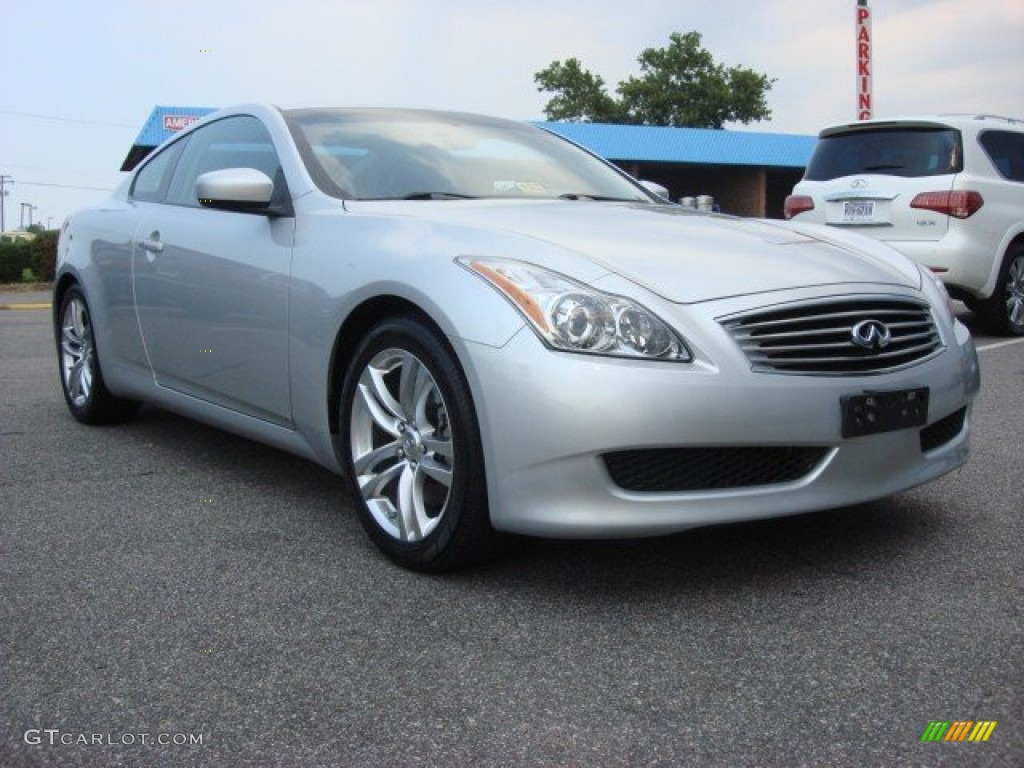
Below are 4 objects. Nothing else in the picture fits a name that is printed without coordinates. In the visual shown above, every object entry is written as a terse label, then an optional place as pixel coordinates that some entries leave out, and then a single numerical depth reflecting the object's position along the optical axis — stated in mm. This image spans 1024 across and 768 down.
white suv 8445
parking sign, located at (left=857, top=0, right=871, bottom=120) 17016
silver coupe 2830
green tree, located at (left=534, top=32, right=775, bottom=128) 64625
